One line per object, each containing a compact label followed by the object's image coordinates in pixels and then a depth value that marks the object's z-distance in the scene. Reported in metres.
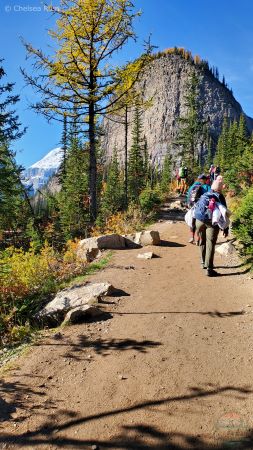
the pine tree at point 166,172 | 55.05
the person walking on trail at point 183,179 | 22.70
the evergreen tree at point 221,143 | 67.21
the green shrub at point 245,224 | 8.39
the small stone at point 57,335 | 5.51
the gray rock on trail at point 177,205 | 21.67
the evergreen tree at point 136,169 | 46.88
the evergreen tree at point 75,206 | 35.69
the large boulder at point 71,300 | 6.28
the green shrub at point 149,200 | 20.11
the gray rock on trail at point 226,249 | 10.50
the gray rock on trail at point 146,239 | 12.04
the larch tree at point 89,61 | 13.80
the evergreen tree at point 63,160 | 47.56
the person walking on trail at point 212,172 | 23.01
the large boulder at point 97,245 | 10.68
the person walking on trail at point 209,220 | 8.41
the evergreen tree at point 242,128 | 59.29
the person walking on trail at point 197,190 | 11.02
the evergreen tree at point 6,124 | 16.30
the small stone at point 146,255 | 10.27
